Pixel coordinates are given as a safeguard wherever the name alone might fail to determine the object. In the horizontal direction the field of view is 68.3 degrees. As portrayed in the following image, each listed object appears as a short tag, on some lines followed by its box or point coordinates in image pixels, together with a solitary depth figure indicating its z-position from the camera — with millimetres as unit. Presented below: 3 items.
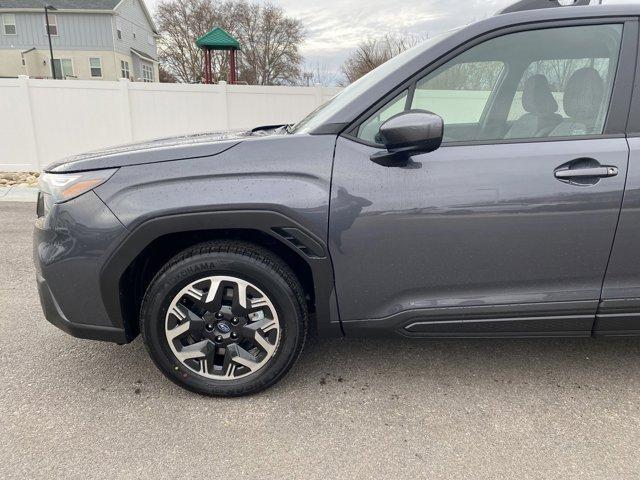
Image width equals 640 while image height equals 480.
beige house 32156
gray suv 2100
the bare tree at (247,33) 42781
